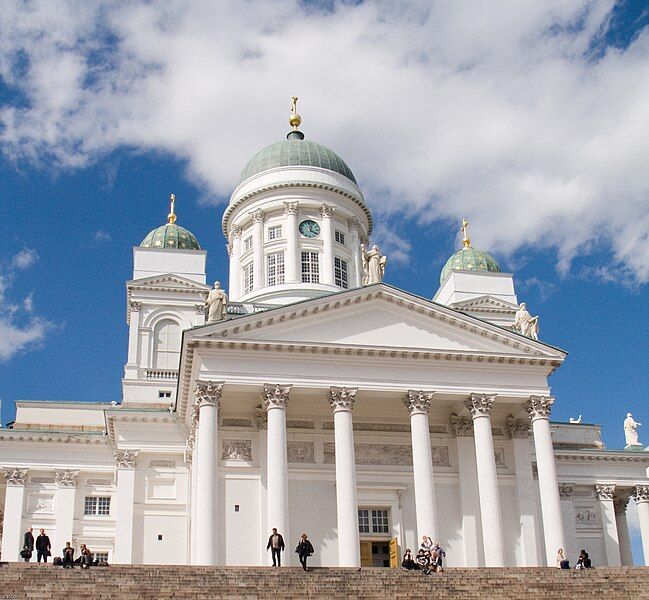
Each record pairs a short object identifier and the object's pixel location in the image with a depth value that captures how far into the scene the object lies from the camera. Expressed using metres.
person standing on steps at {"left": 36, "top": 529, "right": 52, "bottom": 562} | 27.92
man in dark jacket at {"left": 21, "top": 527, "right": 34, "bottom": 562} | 28.69
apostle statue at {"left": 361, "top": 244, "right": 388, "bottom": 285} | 36.84
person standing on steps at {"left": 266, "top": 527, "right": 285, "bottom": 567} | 27.84
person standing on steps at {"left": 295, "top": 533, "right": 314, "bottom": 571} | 26.94
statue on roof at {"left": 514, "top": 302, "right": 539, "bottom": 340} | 36.94
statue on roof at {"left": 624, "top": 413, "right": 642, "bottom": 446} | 47.75
